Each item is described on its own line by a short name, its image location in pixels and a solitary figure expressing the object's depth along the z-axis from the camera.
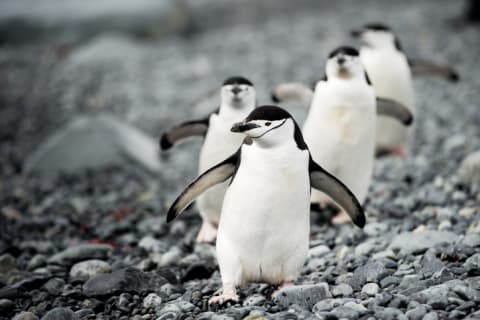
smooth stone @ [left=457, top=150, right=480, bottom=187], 10.23
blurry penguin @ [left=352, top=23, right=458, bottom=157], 12.03
